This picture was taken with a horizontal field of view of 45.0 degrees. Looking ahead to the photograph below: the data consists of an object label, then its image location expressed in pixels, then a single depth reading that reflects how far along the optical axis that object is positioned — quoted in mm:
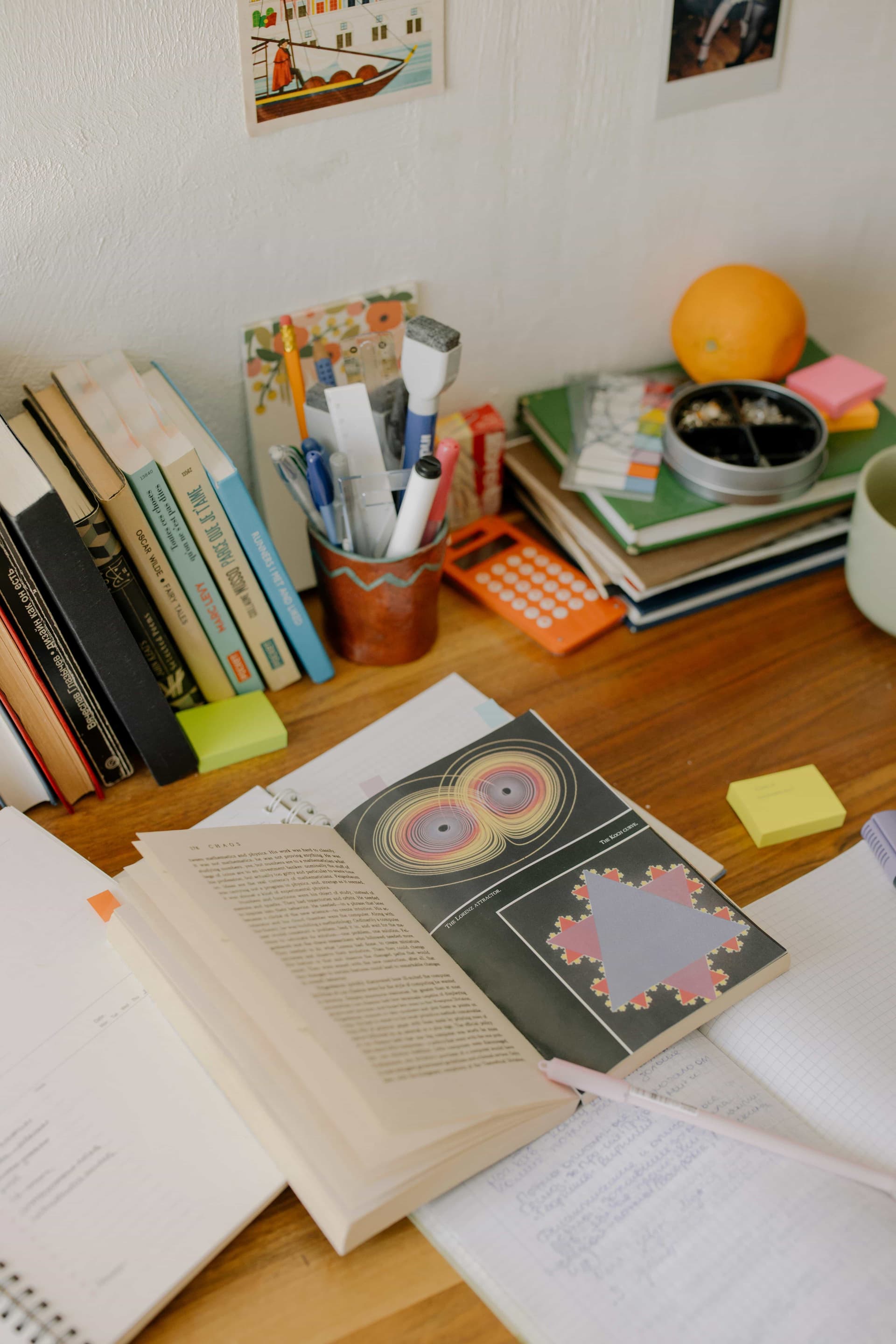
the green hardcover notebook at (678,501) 947
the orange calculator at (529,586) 960
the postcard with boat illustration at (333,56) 747
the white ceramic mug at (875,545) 909
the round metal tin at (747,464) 955
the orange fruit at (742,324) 982
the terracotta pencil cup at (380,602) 854
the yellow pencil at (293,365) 795
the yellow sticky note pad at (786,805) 799
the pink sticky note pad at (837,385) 1008
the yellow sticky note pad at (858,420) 1036
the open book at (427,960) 569
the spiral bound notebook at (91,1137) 560
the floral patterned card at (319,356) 862
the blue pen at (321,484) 798
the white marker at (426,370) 771
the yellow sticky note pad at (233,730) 842
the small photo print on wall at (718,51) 907
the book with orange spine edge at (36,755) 760
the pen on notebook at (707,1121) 595
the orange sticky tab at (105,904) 695
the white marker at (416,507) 788
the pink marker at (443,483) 795
